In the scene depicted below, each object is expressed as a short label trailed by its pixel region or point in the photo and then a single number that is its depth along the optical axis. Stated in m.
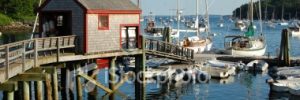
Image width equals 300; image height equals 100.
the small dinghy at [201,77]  46.59
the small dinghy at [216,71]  48.09
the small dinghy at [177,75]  45.28
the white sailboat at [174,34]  96.12
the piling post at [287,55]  52.66
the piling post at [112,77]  36.38
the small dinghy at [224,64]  49.84
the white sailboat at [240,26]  159.69
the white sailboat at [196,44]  64.22
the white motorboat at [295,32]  133.38
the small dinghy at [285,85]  39.19
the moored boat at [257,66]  52.61
